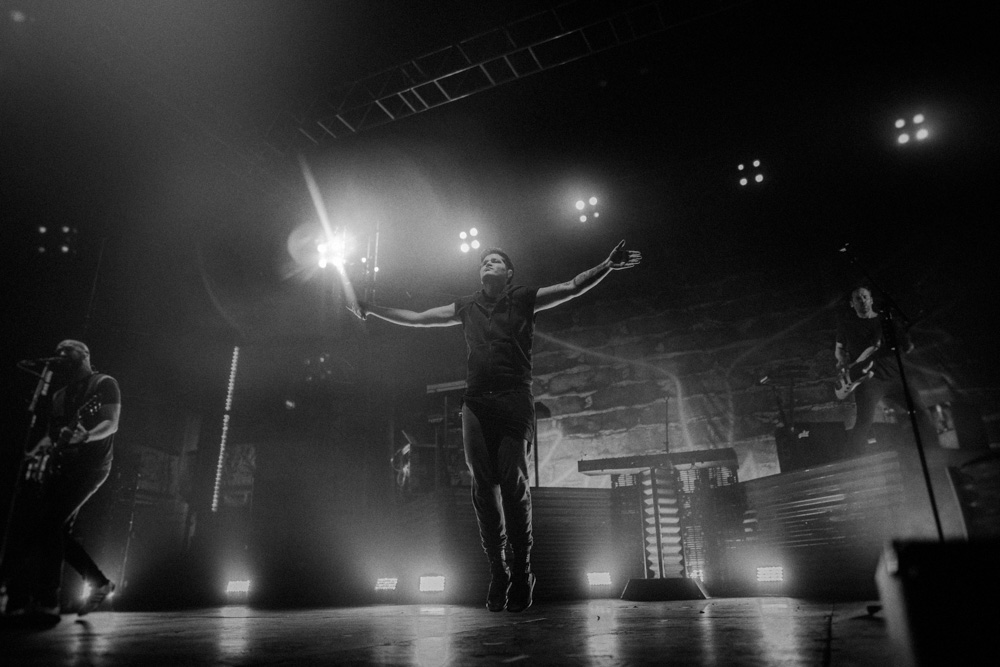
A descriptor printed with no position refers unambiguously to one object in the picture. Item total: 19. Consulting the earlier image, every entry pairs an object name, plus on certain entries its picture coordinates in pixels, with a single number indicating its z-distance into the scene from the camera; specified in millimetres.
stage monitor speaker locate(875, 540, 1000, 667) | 786
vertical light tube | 9648
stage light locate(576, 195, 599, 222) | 8617
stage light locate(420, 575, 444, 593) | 5031
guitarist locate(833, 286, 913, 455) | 5176
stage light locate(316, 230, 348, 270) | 8680
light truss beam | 5922
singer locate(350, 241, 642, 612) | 3320
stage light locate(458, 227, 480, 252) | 9180
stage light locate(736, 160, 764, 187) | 7637
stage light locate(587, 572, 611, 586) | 5160
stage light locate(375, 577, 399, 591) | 5621
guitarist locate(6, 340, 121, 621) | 3432
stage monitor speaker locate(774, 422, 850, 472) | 5418
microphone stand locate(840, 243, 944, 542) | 2673
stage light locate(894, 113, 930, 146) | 6684
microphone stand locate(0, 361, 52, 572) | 3201
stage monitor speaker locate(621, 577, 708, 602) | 4367
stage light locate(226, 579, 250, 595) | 7078
